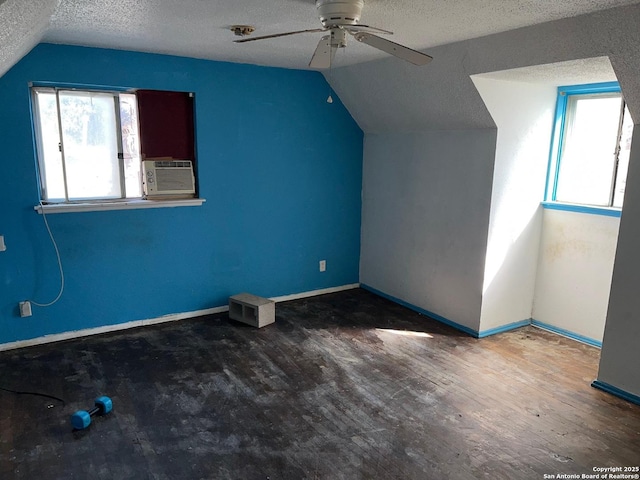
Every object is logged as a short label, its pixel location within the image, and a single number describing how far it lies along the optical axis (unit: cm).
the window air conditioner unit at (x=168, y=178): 367
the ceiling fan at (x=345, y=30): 197
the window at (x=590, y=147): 336
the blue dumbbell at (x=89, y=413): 241
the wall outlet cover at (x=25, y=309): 330
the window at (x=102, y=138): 333
